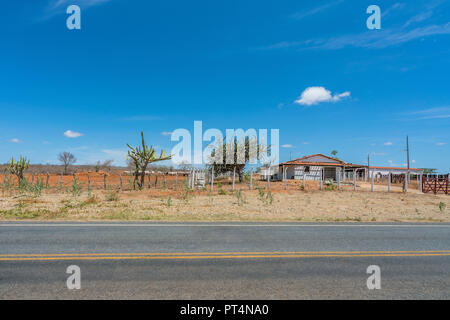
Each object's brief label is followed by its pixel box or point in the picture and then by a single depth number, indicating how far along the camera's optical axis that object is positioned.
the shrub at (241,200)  16.41
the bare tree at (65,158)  53.28
